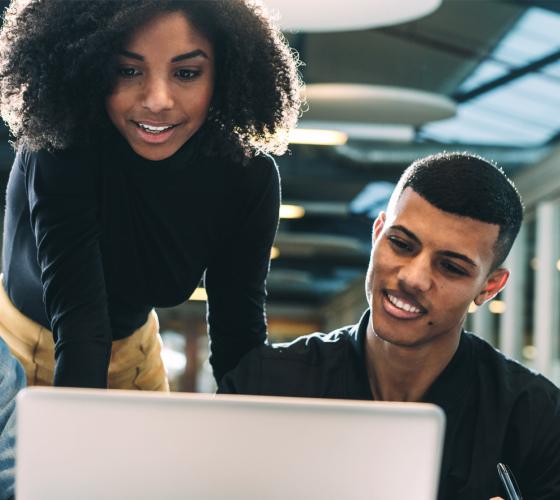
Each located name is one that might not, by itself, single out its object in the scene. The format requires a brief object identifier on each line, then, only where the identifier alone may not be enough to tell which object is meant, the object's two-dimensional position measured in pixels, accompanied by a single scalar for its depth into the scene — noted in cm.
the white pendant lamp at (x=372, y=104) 548
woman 171
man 174
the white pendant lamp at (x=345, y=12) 344
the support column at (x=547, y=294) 831
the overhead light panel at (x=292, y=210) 1011
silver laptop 91
